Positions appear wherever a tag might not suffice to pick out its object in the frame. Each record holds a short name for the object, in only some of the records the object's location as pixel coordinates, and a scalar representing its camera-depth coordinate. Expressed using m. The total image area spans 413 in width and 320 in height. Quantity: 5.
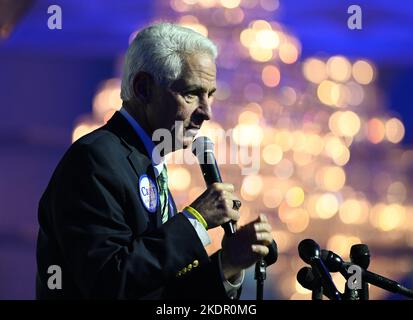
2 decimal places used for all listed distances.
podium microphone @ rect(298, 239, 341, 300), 4.41
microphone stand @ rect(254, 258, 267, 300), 4.43
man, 4.03
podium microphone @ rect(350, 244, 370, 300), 4.80
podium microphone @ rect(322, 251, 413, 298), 4.59
